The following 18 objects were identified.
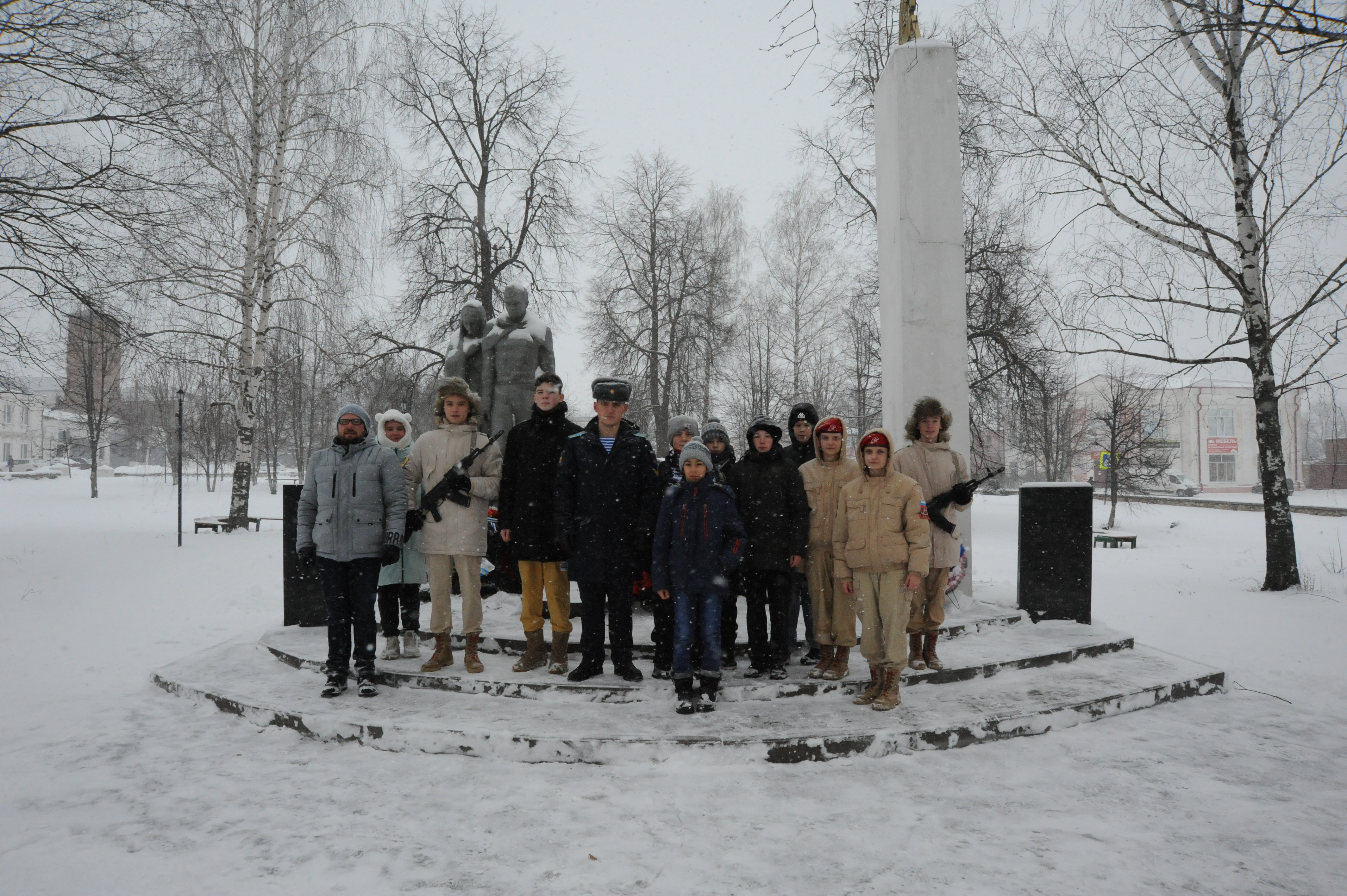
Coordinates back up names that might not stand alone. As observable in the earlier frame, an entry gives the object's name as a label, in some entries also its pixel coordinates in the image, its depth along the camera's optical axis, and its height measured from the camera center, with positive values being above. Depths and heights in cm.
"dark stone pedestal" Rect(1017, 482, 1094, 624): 637 -79
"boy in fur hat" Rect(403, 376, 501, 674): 477 -34
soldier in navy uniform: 444 -32
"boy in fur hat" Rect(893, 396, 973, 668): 483 -13
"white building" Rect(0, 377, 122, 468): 4416 +223
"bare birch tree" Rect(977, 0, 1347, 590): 881 +324
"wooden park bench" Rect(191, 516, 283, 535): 1412 -115
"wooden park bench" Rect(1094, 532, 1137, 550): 1538 -162
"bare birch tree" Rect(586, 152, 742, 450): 2142 +510
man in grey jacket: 445 -39
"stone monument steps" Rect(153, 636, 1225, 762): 367 -142
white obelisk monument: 680 +219
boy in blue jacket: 421 -54
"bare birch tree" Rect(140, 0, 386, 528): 1321 +558
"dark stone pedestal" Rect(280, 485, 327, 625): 640 -115
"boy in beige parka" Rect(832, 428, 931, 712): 419 -53
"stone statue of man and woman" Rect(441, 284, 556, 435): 731 +110
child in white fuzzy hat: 511 -86
